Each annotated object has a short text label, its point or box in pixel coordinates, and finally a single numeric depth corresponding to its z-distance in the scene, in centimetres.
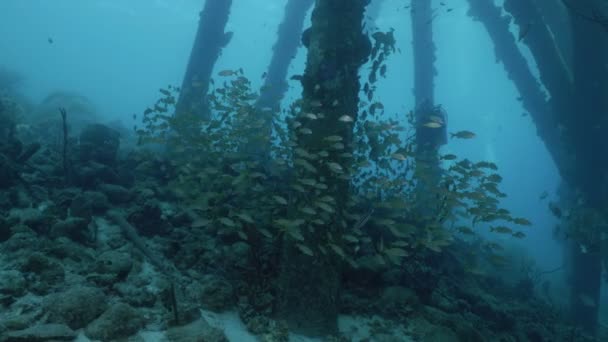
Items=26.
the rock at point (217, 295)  576
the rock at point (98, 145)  932
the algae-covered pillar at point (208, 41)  1761
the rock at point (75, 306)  422
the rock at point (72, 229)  609
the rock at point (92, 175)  843
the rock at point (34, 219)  612
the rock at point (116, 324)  420
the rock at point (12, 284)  446
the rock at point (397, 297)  727
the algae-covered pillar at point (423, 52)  2133
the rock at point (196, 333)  452
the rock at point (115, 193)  824
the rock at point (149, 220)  749
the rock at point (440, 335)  651
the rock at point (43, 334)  362
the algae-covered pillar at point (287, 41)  2153
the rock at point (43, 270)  488
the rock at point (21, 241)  544
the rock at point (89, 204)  673
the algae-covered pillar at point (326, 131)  586
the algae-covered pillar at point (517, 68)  1753
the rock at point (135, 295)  511
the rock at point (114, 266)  538
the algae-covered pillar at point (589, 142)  1266
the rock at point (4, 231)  566
